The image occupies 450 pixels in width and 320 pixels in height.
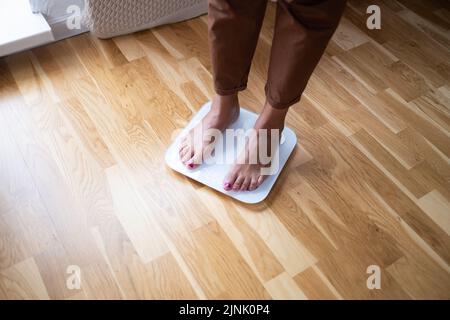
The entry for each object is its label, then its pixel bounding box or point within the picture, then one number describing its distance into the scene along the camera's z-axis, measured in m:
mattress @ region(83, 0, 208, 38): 1.04
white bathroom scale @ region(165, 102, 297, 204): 0.83
